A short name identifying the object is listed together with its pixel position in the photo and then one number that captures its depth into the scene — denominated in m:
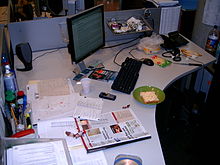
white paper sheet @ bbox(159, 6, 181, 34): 2.46
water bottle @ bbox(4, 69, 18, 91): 1.48
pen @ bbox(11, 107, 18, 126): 1.38
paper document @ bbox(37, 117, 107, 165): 1.19
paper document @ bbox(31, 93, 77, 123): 1.44
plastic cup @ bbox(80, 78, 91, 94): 1.62
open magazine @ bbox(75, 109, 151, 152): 1.27
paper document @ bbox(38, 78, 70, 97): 1.65
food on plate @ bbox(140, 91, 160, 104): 1.57
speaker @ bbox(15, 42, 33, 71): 1.88
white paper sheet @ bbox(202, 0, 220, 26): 2.45
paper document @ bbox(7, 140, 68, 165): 1.03
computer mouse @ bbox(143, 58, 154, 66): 2.02
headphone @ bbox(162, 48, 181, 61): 2.11
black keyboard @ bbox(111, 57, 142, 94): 1.71
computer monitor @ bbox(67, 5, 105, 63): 1.70
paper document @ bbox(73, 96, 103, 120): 1.45
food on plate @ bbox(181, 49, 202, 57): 2.17
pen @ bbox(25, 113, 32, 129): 1.35
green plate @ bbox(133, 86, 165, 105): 1.60
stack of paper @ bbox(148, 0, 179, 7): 2.43
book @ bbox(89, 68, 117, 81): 1.82
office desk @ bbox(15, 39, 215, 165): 1.26
